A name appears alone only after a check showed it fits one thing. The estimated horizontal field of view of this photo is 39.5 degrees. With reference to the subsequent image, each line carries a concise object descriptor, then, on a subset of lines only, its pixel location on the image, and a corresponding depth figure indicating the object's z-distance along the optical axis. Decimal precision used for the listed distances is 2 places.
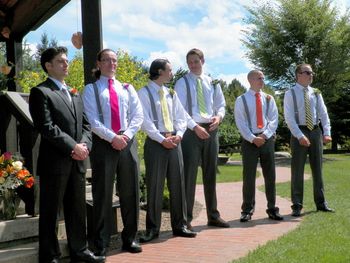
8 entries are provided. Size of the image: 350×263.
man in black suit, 4.45
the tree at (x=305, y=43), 24.70
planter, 4.96
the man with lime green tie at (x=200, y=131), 6.33
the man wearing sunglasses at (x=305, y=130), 7.35
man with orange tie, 6.93
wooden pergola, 5.38
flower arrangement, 4.79
